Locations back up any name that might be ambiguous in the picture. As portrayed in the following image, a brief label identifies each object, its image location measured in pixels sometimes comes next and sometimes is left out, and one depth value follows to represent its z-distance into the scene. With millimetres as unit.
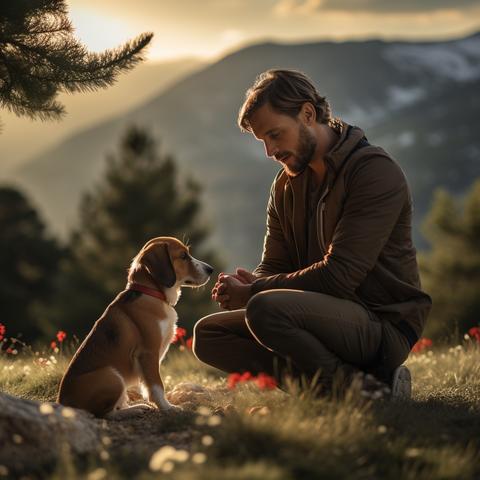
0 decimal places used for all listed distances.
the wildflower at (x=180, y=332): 4577
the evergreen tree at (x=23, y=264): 22547
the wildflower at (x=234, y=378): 2625
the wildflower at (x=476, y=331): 5285
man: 3213
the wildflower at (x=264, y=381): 2552
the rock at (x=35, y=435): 2359
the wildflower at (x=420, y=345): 5452
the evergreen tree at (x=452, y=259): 20812
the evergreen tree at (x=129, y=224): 19688
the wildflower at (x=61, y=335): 4676
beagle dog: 3408
